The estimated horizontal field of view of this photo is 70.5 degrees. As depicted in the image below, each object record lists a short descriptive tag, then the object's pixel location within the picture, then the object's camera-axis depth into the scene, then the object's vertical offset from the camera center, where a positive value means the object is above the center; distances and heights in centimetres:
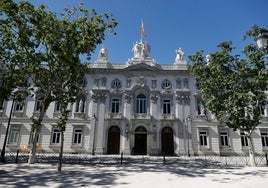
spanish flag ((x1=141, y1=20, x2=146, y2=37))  2866 +1619
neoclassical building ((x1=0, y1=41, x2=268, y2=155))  2417 +268
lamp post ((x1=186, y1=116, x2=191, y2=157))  2367 +75
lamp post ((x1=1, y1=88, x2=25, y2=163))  1482 -141
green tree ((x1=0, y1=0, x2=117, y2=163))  1403 +734
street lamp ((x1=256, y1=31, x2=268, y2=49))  620 +333
